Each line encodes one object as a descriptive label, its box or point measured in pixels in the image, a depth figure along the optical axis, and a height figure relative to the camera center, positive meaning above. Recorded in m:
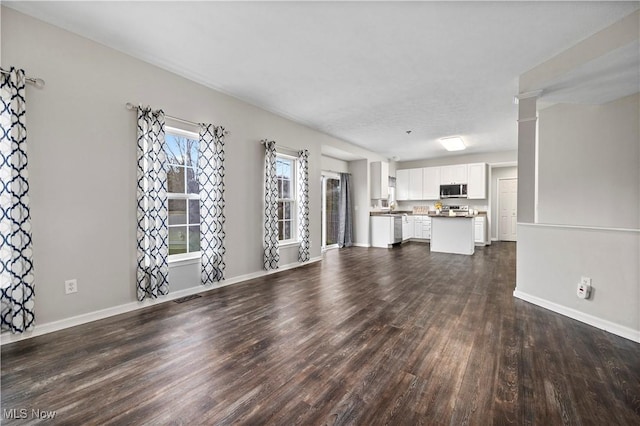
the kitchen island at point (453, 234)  6.62 -0.60
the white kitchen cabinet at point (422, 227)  8.90 -0.56
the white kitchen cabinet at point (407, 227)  8.80 -0.56
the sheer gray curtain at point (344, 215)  8.13 -0.14
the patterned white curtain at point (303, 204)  5.39 +0.13
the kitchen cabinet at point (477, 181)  8.08 +0.86
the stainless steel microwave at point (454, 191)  8.41 +0.60
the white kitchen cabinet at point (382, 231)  7.84 -0.60
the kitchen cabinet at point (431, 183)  8.88 +0.89
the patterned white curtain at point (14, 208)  2.28 +0.03
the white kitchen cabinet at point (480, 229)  7.93 -0.55
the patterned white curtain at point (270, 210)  4.59 +0.01
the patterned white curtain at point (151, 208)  3.09 +0.04
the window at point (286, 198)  5.28 +0.25
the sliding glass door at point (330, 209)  7.77 +0.04
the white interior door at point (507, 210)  8.87 -0.01
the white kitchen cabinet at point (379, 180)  8.21 +0.90
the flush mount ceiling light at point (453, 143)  6.58 +1.68
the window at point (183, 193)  3.58 +0.24
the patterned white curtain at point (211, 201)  3.76 +0.14
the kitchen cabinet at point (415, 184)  9.23 +0.89
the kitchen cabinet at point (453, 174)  8.41 +1.12
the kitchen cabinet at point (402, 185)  9.53 +0.89
